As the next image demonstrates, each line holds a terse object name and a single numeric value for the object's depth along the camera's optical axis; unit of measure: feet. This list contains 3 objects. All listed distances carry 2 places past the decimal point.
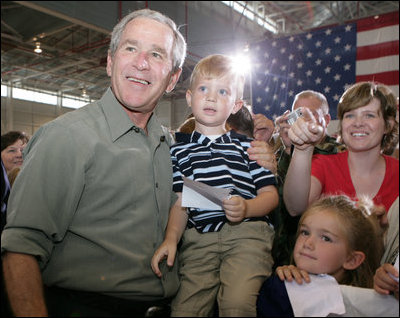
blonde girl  3.18
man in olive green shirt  2.88
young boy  3.70
